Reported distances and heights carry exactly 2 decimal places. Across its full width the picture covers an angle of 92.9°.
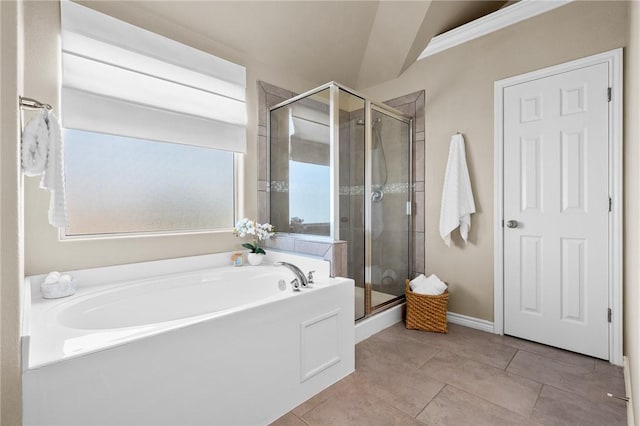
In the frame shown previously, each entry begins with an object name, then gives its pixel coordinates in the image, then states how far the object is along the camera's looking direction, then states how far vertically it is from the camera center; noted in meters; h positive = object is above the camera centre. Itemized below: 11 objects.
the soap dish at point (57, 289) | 1.68 -0.43
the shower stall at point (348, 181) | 2.41 +0.27
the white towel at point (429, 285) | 2.70 -0.67
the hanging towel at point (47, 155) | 1.06 +0.21
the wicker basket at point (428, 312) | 2.60 -0.88
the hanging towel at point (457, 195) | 2.69 +0.14
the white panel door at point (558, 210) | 2.13 +0.01
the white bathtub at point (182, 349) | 1.02 -0.60
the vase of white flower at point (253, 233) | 2.57 -0.19
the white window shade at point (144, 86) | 1.87 +0.90
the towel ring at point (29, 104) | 0.99 +0.36
